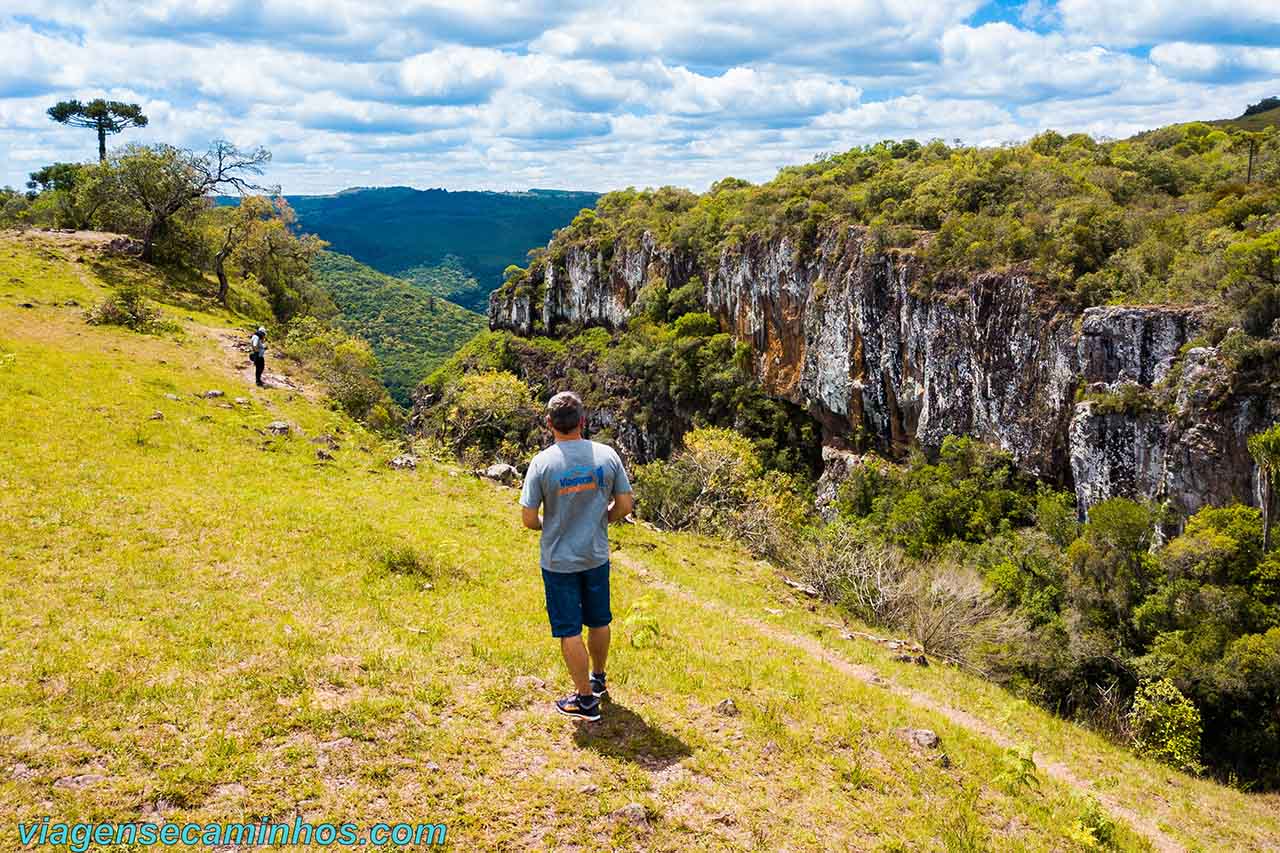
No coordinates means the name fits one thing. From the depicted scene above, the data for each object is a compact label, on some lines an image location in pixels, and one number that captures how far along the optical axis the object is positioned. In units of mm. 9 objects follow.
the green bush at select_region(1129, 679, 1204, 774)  15430
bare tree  39844
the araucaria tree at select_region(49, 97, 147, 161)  53094
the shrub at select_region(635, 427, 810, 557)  24609
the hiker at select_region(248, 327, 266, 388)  24312
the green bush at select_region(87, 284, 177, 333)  27750
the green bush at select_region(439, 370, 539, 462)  36062
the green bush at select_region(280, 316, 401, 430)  26516
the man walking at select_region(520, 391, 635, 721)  6094
